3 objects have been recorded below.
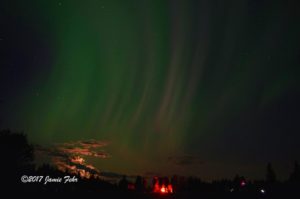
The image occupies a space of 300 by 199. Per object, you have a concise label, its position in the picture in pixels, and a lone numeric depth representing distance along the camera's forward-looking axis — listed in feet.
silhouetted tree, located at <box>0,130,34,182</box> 176.24
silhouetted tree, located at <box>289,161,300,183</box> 330.50
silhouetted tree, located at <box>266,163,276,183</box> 409.12
